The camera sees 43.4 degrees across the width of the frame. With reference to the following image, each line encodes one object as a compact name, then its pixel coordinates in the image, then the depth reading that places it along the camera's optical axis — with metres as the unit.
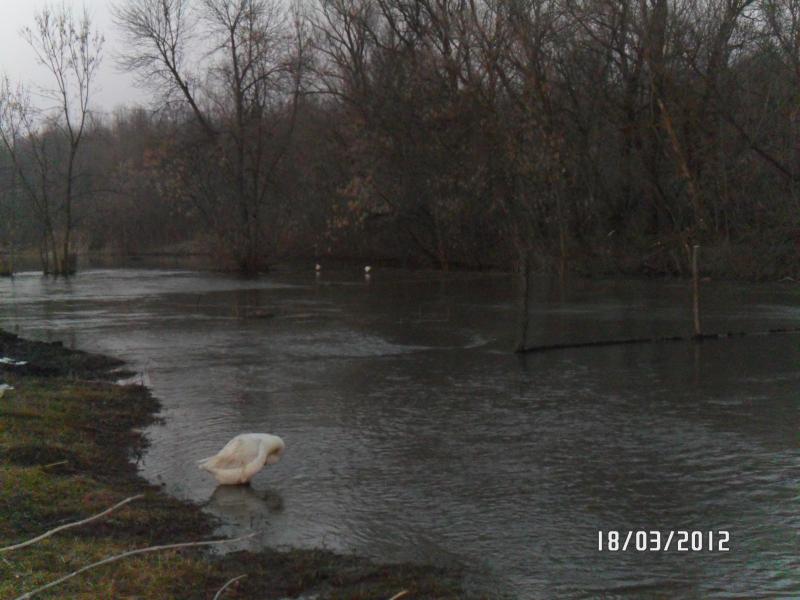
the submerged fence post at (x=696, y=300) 19.22
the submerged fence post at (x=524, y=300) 16.64
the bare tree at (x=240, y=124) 46.84
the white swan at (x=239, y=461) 9.15
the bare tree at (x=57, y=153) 47.78
